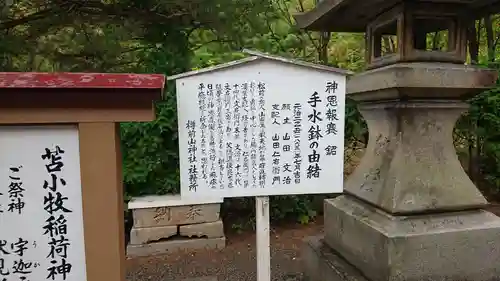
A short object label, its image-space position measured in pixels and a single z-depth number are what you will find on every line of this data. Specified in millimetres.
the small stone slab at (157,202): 4508
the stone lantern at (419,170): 2518
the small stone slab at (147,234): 4543
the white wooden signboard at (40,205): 1910
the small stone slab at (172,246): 4523
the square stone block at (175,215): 4535
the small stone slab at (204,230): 4652
